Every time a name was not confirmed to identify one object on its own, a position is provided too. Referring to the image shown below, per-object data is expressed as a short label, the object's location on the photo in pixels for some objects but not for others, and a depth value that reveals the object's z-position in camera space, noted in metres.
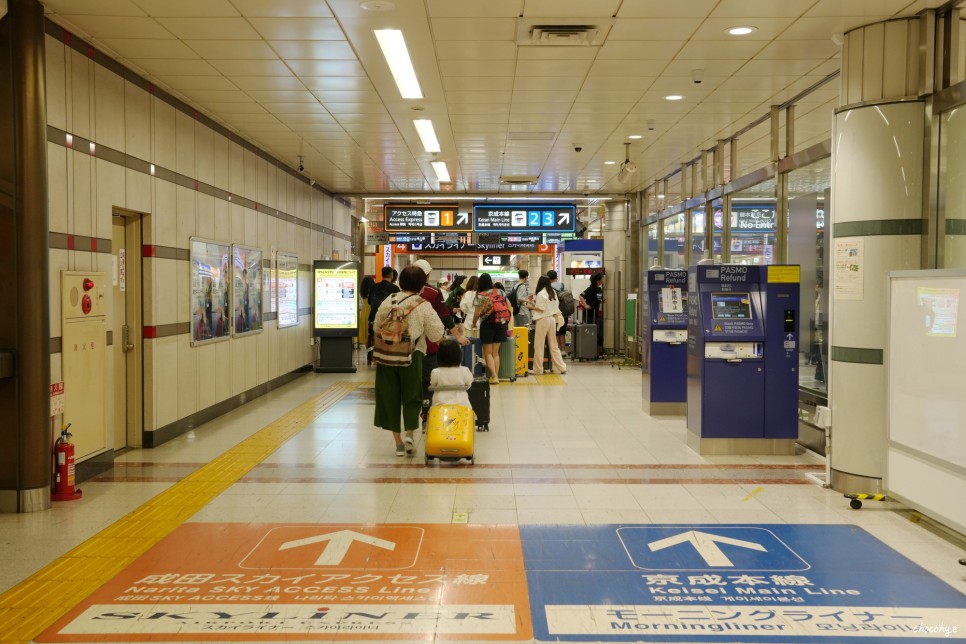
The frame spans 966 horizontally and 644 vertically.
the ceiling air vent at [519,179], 13.17
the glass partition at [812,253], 7.39
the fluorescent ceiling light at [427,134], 8.90
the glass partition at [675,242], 12.34
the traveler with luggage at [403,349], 6.36
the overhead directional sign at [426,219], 13.98
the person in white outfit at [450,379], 6.38
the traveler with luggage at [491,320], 10.93
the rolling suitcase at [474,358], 8.95
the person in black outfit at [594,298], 15.56
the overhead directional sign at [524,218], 13.79
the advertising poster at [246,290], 9.41
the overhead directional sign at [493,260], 31.61
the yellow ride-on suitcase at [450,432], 6.27
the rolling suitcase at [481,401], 7.74
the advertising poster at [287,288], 11.53
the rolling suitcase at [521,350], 12.61
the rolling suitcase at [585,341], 15.39
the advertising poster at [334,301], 13.21
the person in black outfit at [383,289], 8.98
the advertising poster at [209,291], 8.11
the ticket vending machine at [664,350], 8.90
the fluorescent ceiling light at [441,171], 11.85
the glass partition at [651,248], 14.52
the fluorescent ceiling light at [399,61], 5.88
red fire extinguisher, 5.37
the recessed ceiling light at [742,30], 5.68
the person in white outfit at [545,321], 12.65
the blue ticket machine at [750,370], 6.80
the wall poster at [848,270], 5.47
